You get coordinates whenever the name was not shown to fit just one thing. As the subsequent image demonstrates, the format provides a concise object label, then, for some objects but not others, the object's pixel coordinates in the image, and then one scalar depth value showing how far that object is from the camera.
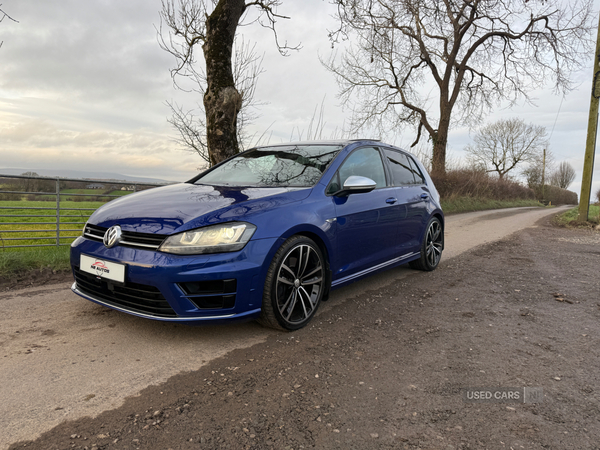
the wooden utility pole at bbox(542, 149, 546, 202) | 52.62
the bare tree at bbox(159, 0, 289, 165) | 8.21
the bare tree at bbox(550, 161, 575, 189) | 75.94
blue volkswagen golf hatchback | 2.77
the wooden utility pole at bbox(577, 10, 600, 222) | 12.24
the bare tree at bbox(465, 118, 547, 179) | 50.47
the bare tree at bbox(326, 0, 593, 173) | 19.78
